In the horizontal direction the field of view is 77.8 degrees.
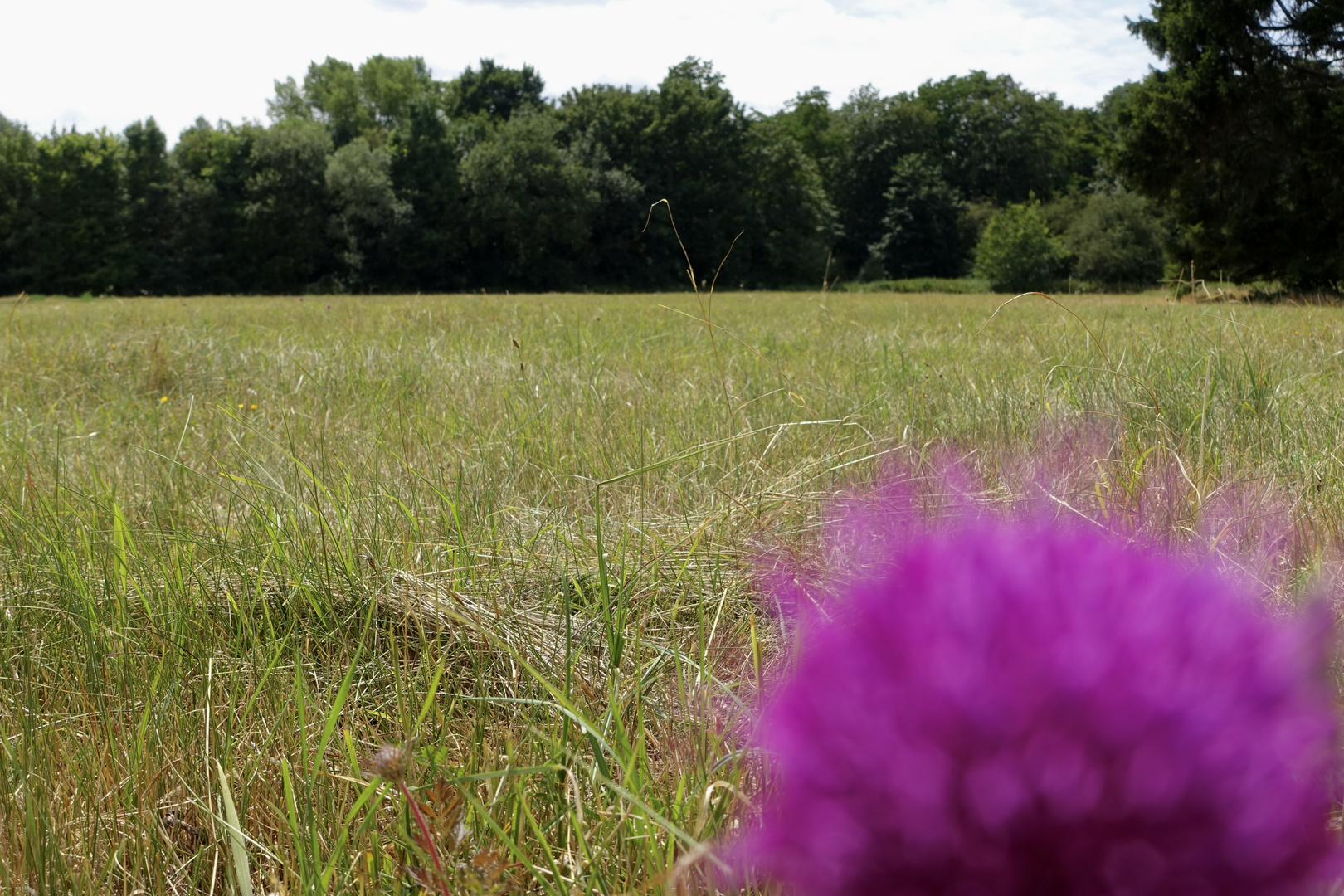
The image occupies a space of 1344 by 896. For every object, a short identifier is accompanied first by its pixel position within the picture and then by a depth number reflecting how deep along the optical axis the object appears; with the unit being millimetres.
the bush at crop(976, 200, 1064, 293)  29422
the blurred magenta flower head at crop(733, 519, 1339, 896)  198
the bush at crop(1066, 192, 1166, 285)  29781
